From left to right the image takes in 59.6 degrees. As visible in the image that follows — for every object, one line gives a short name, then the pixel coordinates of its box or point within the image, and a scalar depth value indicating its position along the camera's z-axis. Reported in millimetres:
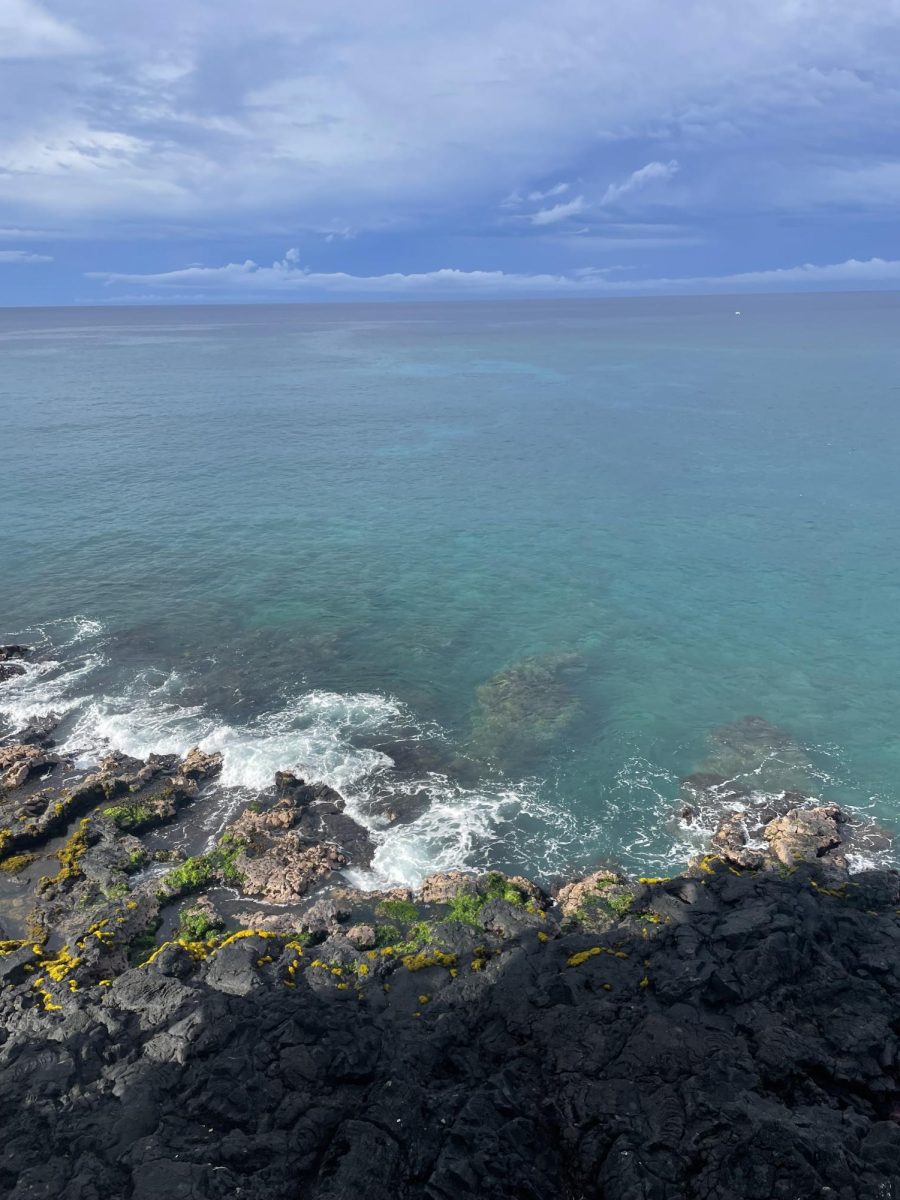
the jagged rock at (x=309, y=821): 40656
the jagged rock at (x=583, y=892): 35031
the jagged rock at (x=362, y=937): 33750
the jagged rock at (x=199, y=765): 45000
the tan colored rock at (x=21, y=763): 44094
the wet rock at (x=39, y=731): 47688
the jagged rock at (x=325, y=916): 34688
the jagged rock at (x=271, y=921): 34719
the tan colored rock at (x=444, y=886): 36562
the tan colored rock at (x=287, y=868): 37406
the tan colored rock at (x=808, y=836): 37906
